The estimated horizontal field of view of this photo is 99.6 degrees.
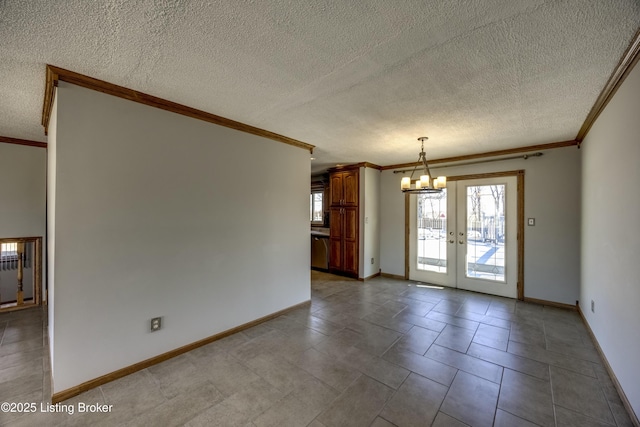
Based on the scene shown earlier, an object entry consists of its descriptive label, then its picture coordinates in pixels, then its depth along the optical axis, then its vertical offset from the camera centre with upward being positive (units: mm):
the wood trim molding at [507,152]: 3854 +962
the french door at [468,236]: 4395 -421
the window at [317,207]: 7219 +149
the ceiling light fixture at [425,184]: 3505 +380
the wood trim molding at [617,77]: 1657 +992
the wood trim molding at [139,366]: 2028 -1352
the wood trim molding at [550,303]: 3864 -1349
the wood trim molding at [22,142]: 3750 +1013
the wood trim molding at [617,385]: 1775 -1342
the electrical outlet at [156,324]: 2484 -1028
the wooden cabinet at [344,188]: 5574 +523
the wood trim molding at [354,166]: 5438 +962
